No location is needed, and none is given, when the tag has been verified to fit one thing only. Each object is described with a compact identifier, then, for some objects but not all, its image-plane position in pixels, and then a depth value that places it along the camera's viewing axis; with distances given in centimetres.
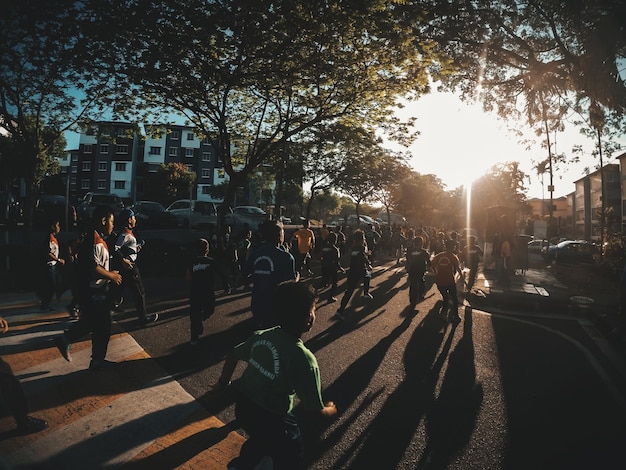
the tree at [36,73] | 903
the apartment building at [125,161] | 5544
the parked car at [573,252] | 2352
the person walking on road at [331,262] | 999
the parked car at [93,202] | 1986
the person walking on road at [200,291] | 562
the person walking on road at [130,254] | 631
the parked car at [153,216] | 2048
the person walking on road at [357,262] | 847
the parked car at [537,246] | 3268
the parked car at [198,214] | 2123
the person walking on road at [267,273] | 446
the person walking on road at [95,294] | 430
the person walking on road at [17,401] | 296
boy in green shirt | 210
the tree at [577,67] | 775
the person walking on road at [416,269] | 916
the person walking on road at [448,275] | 805
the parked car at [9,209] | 1909
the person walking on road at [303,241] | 1095
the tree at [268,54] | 916
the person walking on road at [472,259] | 1173
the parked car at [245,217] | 2141
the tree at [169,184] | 4547
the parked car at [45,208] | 1931
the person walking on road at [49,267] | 708
